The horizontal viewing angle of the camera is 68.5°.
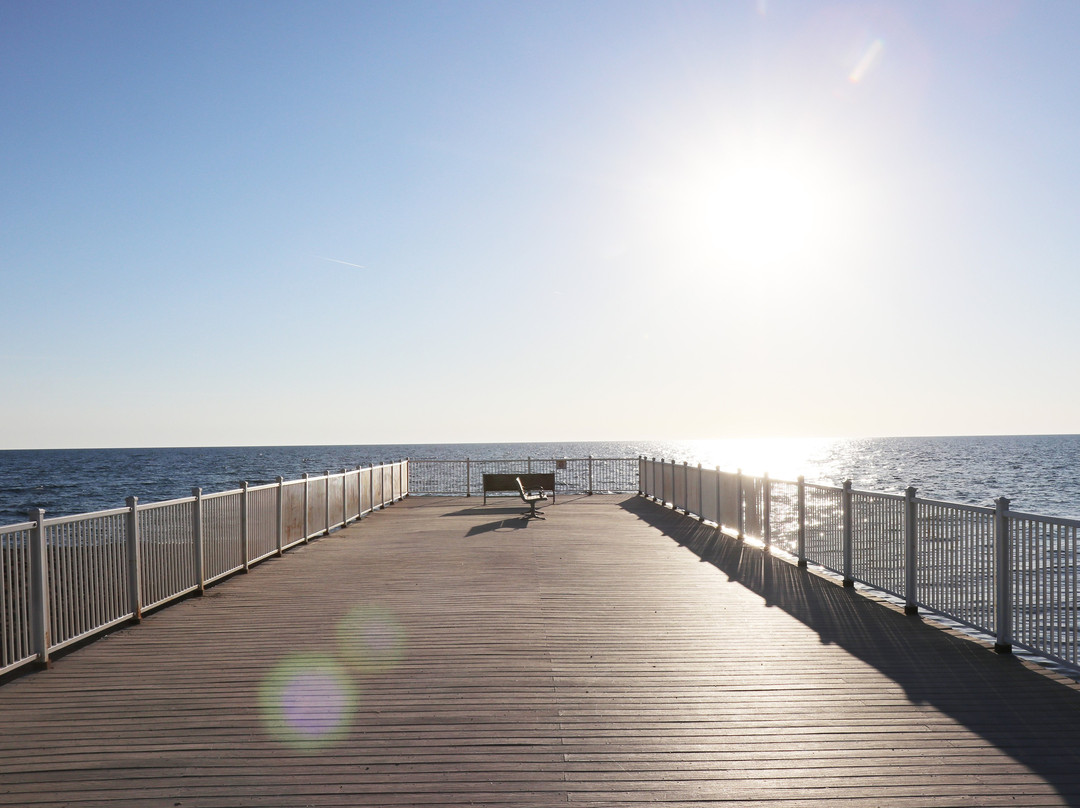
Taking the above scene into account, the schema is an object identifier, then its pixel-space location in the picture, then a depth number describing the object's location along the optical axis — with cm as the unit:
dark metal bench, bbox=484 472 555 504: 2020
